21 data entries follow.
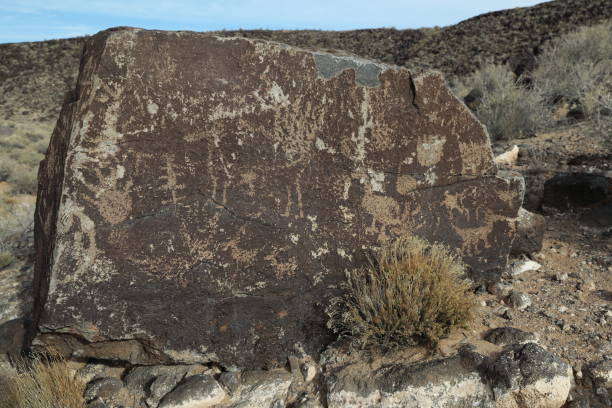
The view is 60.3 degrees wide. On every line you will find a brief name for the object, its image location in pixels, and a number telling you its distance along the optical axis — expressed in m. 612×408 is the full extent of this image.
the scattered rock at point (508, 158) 7.24
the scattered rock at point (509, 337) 3.09
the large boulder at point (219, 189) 2.92
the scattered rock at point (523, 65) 14.81
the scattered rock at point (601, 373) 2.80
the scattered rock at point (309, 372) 3.07
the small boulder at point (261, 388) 2.94
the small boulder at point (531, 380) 2.72
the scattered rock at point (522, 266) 4.08
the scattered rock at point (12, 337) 3.56
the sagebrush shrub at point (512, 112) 8.95
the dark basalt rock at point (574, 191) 5.30
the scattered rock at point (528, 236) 4.36
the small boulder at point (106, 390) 3.04
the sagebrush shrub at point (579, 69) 9.92
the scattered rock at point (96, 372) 3.23
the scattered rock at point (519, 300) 3.54
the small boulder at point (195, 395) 2.90
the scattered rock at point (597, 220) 4.75
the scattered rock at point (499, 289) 3.72
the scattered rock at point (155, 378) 3.01
